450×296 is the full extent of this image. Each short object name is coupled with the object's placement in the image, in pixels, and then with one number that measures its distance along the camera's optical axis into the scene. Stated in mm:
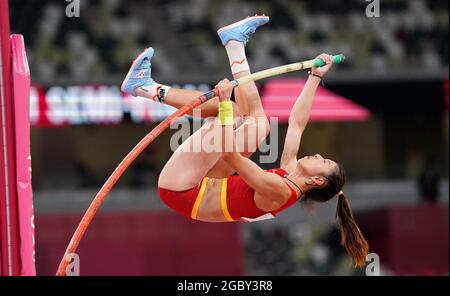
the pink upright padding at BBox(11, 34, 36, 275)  12453
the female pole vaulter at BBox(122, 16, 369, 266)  13453
